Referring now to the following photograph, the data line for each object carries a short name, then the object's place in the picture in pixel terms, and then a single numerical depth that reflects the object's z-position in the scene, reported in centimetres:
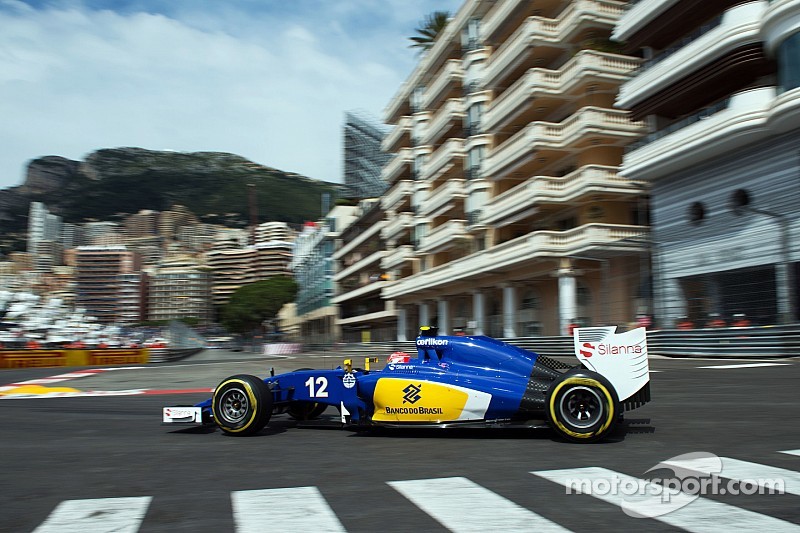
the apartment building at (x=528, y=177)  3183
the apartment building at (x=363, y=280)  6962
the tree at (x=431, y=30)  5438
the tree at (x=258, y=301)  11569
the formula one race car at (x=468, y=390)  633
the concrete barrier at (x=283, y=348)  6258
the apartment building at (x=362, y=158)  9862
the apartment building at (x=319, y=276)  9019
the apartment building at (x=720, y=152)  2027
